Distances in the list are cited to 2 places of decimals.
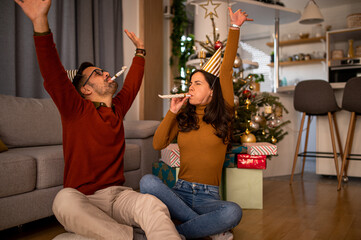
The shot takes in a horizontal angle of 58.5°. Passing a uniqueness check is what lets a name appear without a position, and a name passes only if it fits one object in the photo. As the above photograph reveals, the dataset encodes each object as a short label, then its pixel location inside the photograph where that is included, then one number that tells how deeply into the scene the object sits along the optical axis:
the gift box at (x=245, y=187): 2.12
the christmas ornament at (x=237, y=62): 2.45
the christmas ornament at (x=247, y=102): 2.37
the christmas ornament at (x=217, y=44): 2.40
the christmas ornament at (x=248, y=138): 2.33
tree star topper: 3.30
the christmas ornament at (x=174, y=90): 2.57
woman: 1.40
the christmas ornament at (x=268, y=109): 2.58
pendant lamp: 4.34
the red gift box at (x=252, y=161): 2.09
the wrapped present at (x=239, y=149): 2.10
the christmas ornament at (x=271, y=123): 2.58
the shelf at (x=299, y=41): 5.58
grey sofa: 1.53
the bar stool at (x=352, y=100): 2.78
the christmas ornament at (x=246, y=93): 2.47
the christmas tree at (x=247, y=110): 2.38
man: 1.15
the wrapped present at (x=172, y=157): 1.97
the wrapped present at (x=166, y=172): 2.04
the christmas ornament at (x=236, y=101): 2.23
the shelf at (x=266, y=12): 3.55
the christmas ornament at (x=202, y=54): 2.41
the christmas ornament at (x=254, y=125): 2.34
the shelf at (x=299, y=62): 5.54
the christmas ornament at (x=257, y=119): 2.40
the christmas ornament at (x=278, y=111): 2.84
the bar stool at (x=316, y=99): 3.01
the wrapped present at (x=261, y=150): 2.09
